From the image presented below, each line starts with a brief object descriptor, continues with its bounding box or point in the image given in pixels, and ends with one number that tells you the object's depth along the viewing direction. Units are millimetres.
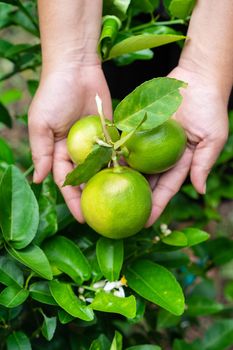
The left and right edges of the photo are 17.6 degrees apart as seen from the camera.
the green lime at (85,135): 604
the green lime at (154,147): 608
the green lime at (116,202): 573
